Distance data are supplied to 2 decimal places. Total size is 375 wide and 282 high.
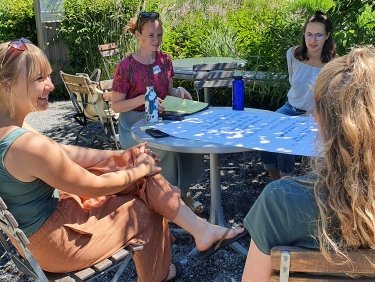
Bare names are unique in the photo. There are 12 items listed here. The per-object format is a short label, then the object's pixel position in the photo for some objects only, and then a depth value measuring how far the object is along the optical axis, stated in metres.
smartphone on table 3.04
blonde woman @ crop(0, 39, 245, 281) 2.15
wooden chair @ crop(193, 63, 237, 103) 4.20
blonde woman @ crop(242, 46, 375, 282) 1.34
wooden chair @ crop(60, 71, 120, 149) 5.01
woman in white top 4.04
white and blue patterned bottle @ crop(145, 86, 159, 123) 3.30
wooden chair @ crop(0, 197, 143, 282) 2.05
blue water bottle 3.43
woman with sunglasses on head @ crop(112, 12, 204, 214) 3.80
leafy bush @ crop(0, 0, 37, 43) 9.05
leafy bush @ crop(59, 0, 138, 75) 8.39
